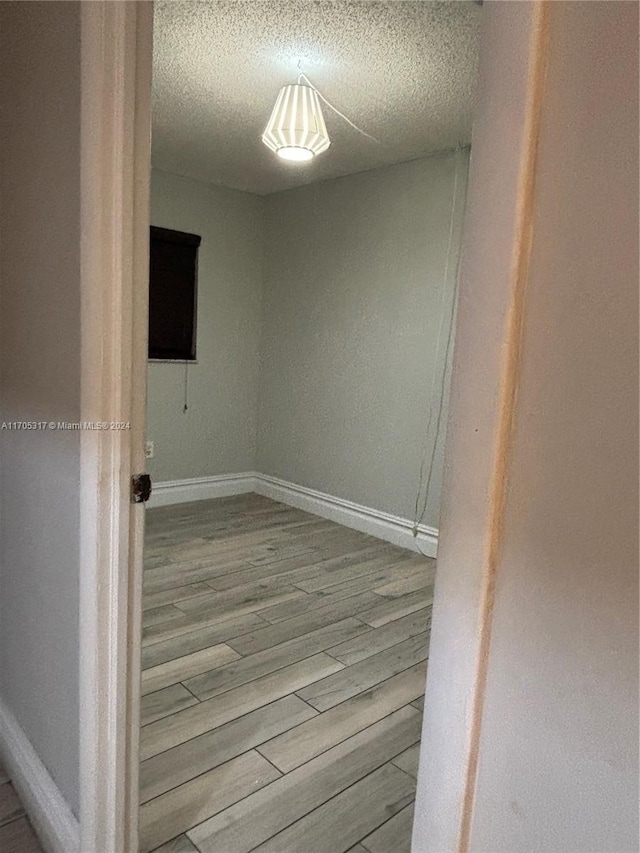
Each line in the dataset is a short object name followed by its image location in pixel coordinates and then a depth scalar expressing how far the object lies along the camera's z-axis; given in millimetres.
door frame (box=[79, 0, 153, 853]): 1062
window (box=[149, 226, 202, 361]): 3994
